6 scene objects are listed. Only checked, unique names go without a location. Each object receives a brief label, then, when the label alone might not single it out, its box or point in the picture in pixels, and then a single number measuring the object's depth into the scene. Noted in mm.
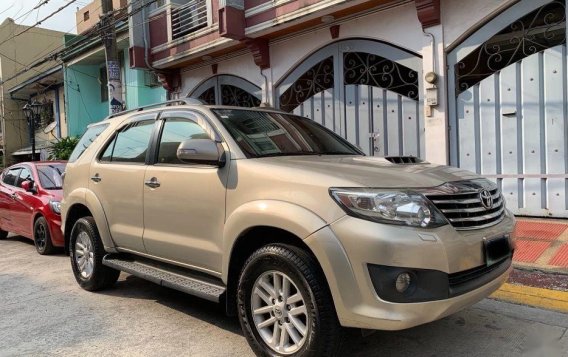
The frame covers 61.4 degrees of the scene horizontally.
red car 7207
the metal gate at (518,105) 7094
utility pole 11258
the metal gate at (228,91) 11906
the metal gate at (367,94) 8727
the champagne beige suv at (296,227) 2686
